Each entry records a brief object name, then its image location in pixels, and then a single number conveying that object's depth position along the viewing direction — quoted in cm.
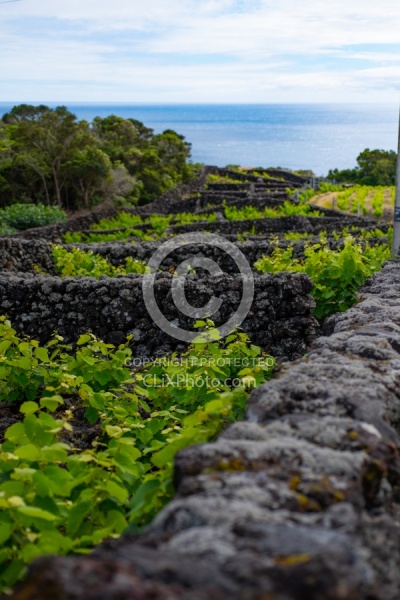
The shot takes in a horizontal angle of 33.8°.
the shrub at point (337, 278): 874
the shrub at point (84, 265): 1172
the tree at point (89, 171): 4034
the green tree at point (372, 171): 5806
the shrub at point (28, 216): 3086
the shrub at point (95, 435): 299
